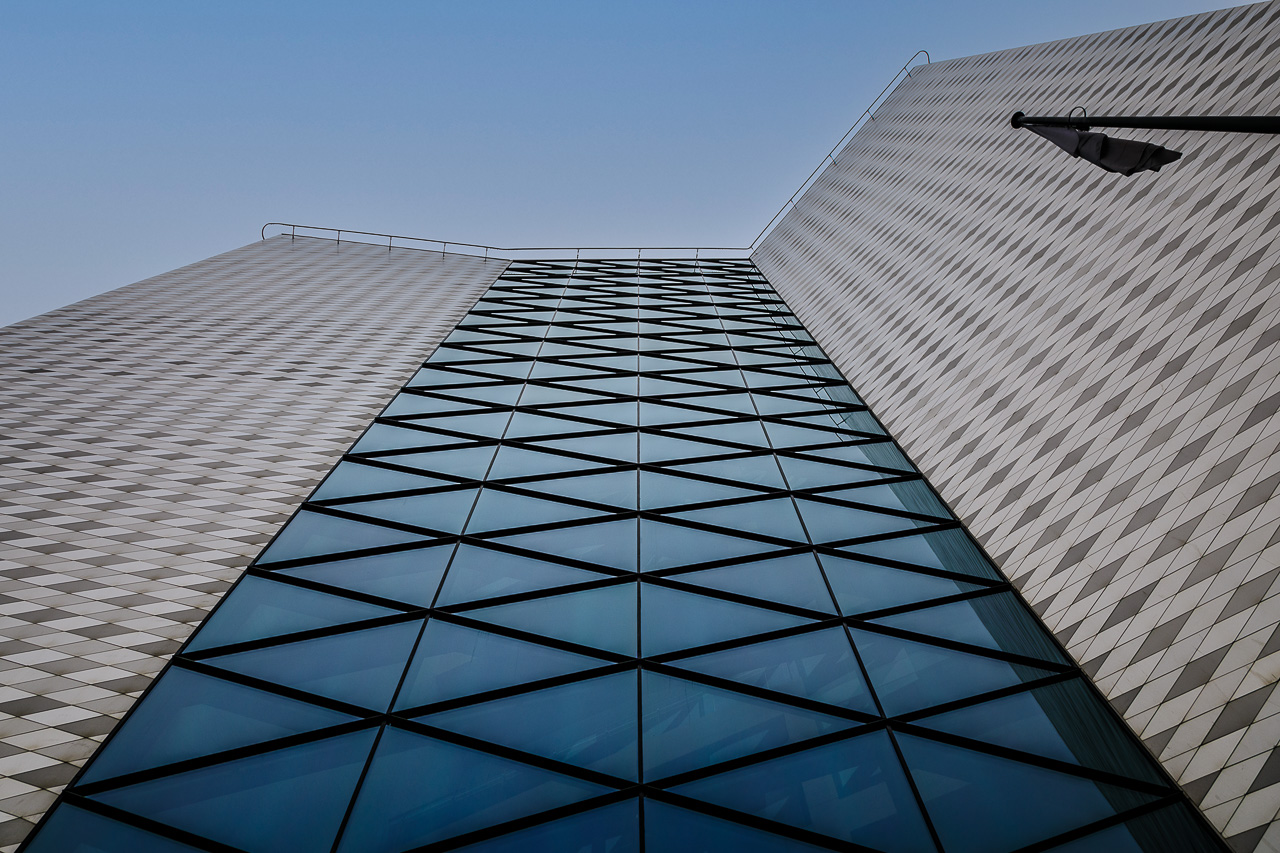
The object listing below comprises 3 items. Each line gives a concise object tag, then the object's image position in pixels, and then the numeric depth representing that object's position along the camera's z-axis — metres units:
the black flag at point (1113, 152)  6.48
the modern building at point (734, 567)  6.41
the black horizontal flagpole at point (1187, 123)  5.56
